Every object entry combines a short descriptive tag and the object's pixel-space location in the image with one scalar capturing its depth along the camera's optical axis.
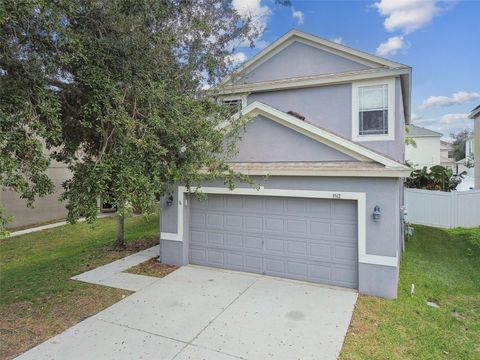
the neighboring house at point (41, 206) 16.64
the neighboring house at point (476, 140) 21.28
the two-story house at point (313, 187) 7.34
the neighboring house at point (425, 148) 31.95
